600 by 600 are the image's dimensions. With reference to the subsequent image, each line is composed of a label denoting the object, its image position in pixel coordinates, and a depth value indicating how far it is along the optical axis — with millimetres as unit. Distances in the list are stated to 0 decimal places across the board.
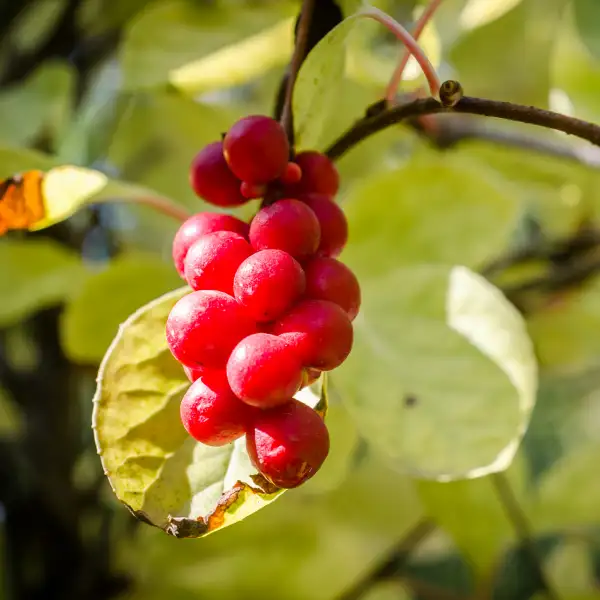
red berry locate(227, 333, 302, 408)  244
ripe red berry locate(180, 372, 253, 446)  249
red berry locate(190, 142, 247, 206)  269
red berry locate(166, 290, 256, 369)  249
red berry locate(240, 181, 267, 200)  265
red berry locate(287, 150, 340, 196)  271
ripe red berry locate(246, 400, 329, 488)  244
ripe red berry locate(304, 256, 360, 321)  256
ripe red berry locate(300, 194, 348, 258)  267
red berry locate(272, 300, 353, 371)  248
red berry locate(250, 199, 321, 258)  256
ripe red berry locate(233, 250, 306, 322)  249
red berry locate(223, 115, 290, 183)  260
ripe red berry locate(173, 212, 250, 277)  262
